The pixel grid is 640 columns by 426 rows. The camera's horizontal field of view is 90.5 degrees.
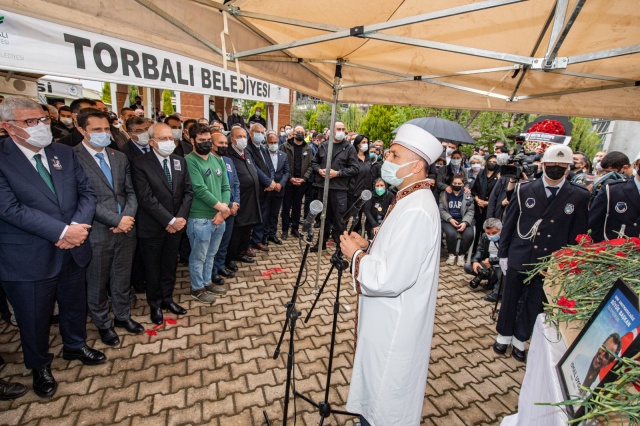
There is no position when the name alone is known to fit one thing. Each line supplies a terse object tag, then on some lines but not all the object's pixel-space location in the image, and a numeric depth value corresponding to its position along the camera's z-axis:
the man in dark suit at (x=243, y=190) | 5.23
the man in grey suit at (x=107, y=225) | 3.10
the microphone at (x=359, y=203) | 2.64
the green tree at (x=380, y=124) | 20.91
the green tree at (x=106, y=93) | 29.02
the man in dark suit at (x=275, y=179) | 6.40
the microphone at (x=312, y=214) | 2.51
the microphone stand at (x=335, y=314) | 2.38
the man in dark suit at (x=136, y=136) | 3.95
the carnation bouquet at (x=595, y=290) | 1.02
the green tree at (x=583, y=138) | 17.45
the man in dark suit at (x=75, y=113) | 3.78
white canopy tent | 2.24
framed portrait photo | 1.12
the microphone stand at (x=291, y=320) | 2.34
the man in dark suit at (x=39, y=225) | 2.49
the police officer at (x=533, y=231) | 3.53
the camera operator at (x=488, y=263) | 4.98
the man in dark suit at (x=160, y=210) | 3.56
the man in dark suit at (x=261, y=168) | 5.88
